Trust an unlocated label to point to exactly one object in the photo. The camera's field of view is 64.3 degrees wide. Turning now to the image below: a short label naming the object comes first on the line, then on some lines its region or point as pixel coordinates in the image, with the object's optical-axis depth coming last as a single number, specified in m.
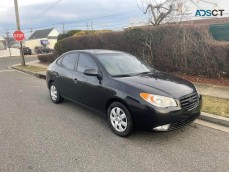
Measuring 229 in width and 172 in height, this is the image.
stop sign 13.72
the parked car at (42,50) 33.83
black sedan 3.00
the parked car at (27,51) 32.42
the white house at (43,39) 49.29
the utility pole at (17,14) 14.25
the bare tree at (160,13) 12.50
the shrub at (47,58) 14.37
